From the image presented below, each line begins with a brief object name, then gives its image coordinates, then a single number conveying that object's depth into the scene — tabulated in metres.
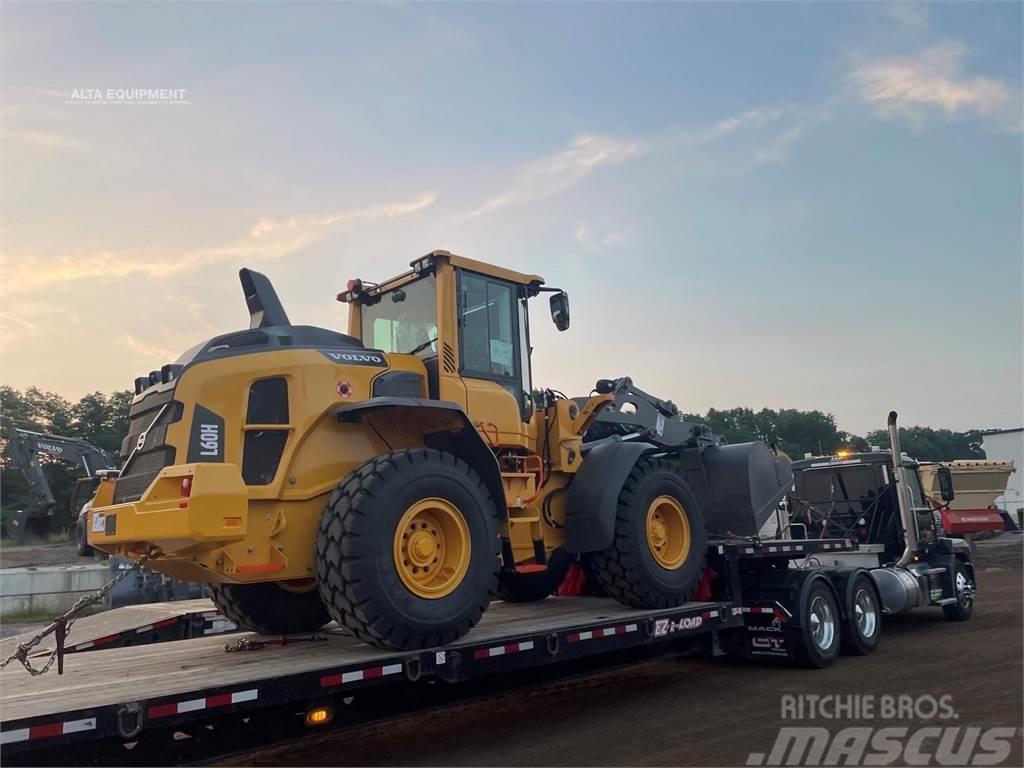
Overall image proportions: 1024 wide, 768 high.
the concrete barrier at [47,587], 21.02
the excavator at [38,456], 15.29
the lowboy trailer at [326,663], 4.36
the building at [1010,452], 41.03
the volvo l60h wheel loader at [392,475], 5.27
